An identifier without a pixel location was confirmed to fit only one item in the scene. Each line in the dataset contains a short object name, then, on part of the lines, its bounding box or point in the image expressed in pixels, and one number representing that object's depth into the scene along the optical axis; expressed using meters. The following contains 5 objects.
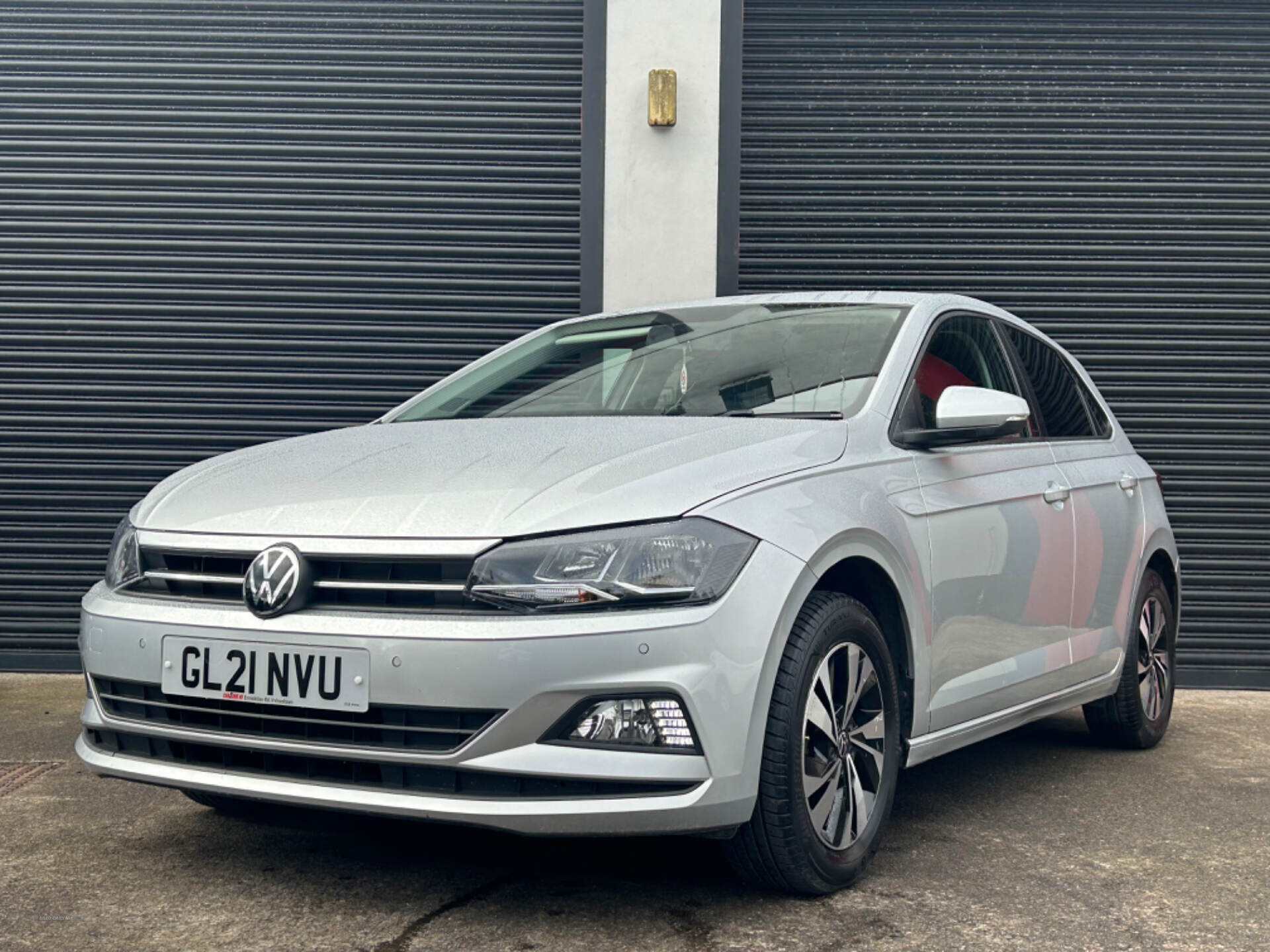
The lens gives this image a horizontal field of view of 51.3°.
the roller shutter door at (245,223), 6.63
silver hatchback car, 2.56
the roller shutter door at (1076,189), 6.75
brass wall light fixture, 6.64
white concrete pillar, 6.67
